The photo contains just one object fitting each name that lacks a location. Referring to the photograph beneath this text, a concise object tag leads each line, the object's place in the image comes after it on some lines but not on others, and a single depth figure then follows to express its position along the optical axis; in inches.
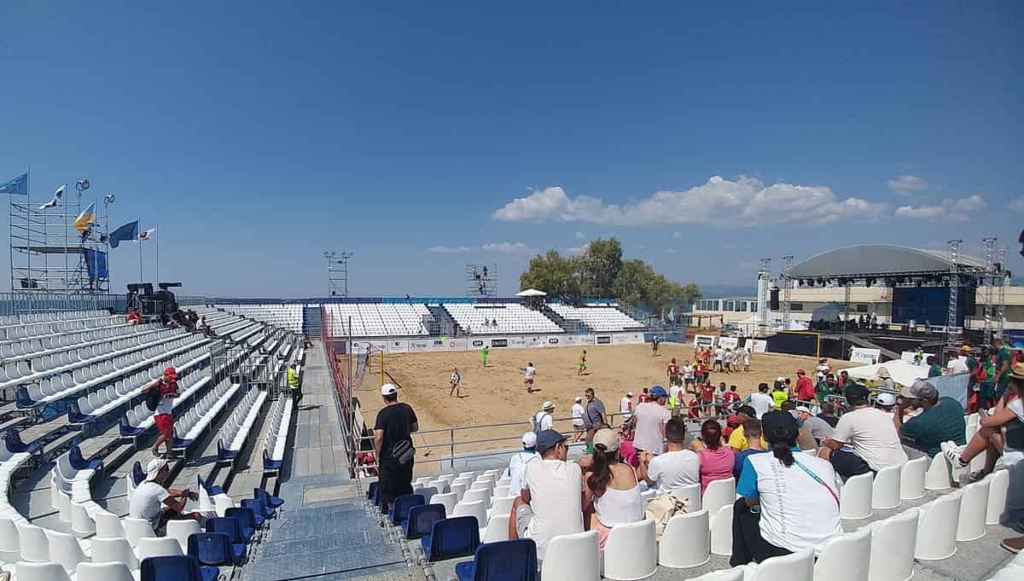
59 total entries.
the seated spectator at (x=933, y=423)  222.2
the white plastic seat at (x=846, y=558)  107.4
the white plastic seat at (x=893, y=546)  122.8
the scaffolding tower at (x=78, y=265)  922.7
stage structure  1162.0
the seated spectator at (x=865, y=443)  183.9
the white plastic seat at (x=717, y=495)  180.1
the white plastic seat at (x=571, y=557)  118.6
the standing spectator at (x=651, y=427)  272.2
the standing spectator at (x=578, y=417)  415.2
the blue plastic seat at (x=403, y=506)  199.0
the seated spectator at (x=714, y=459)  188.2
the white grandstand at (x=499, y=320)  1758.1
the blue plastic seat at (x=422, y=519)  178.7
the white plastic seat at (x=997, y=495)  164.2
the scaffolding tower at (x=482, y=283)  2492.6
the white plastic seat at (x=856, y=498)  169.8
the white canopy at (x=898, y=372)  561.9
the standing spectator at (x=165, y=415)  315.2
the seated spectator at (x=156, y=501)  187.8
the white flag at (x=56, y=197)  933.8
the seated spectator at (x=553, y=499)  134.7
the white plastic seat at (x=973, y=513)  153.2
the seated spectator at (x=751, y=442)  194.1
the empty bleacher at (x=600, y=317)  1945.1
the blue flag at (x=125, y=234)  1080.2
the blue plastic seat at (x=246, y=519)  197.8
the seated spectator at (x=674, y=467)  169.2
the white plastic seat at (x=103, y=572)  112.0
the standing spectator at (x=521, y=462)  200.8
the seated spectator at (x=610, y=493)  136.9
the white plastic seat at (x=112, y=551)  142.6
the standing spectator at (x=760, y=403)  418.3
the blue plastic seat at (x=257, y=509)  224.3
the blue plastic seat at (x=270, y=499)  263.9
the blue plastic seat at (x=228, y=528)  183.5
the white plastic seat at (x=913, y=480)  193.0
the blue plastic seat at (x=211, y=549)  159.9
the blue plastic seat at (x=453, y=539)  156.9
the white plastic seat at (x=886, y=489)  182.2
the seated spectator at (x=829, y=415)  303.1
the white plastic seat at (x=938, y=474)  206.7
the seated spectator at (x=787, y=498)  117.4
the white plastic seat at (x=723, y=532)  156.7
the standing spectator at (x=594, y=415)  387.0
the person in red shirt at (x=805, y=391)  541.1
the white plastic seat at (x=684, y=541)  143.5
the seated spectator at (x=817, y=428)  213.7
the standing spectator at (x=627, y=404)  517.0
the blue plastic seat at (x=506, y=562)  120.6
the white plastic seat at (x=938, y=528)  141.4
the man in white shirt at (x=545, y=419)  354.0
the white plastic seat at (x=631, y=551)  131.4
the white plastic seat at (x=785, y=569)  98.4
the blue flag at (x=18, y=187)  821.2
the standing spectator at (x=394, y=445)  206.2
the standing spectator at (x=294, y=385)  549.6
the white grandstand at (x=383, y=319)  1590.8
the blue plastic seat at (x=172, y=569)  122.0
